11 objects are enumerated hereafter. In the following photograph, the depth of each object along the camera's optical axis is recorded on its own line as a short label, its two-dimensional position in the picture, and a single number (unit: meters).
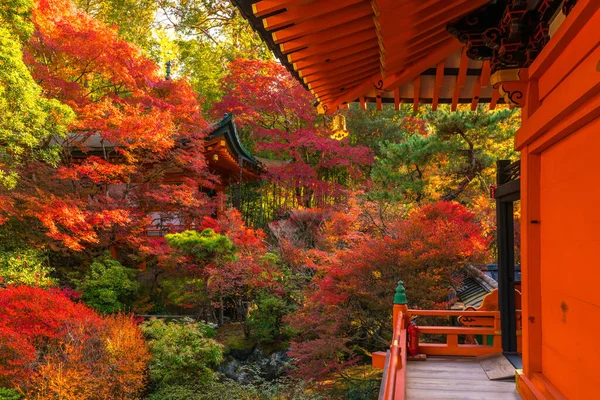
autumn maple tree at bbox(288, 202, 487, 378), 8.46
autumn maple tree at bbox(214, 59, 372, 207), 17.98
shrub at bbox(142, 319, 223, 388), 8.75
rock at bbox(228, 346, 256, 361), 10.94
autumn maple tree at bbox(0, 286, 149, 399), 7.58
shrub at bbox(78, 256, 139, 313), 10.74
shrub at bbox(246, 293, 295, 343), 11.19
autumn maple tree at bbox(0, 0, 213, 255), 10.54
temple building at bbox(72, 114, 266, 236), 12.79
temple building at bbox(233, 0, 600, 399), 2.32
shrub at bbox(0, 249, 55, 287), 9.97
